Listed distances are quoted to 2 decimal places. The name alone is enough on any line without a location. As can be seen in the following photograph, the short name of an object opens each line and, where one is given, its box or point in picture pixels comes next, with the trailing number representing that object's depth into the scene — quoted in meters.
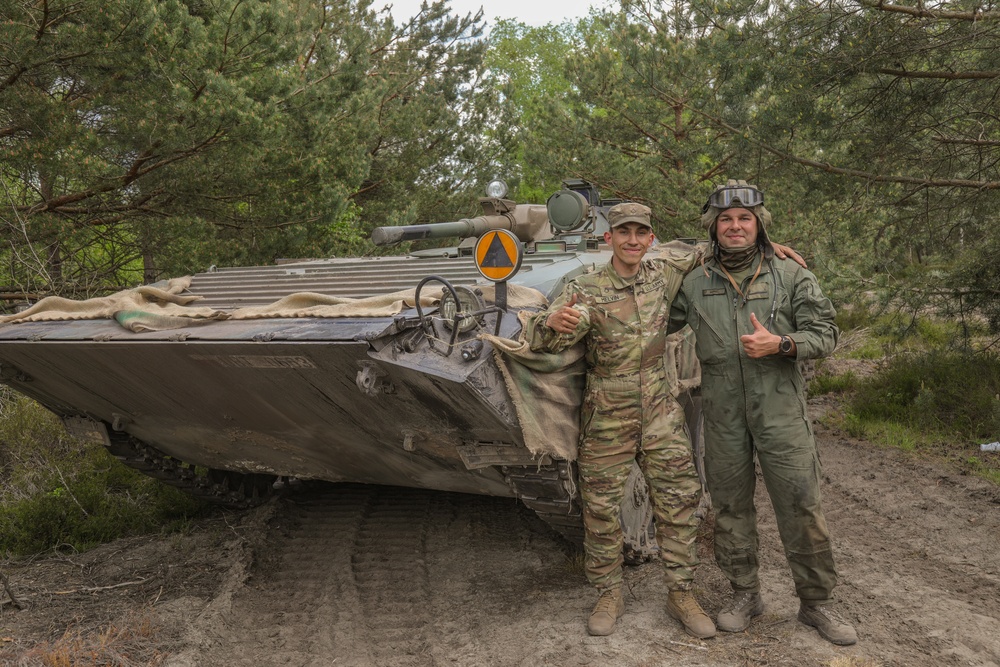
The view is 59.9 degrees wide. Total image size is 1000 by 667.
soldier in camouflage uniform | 3.67
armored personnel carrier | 3.39
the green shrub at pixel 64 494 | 5.79
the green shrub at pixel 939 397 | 7.05
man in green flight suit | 3.47
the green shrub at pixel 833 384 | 9.39
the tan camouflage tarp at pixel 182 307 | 3.75
